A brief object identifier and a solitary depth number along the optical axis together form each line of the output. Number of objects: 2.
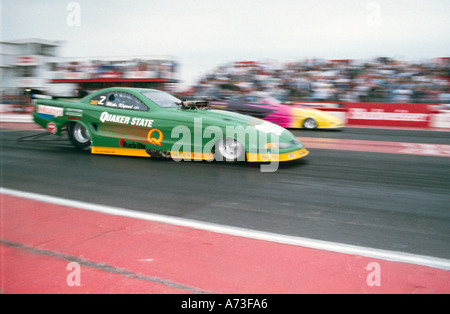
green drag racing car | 5.71
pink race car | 11.13
